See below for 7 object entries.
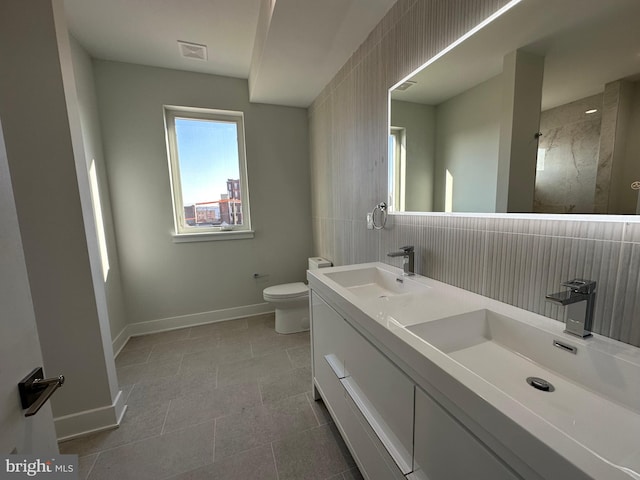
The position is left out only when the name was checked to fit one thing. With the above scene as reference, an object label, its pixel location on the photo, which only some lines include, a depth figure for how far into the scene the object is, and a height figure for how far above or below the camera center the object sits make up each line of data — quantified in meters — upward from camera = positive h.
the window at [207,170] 2.60 +0.41
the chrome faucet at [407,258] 1.35 -0.29
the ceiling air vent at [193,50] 2.05 +1.32
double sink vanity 0.44 -0.46
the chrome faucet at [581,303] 0.68 -0.28
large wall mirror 0.67 +0.29
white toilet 2.42 -0.96
